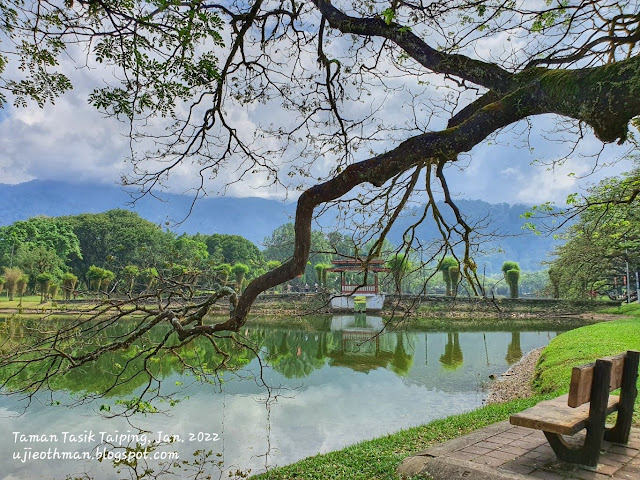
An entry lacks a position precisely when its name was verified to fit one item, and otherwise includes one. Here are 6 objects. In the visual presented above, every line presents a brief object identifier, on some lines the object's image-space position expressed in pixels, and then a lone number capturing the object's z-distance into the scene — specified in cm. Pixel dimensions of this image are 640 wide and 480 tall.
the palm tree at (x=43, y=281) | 2924
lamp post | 2345
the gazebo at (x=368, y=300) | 2786
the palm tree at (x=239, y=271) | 3551
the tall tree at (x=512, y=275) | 3095
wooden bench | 308
